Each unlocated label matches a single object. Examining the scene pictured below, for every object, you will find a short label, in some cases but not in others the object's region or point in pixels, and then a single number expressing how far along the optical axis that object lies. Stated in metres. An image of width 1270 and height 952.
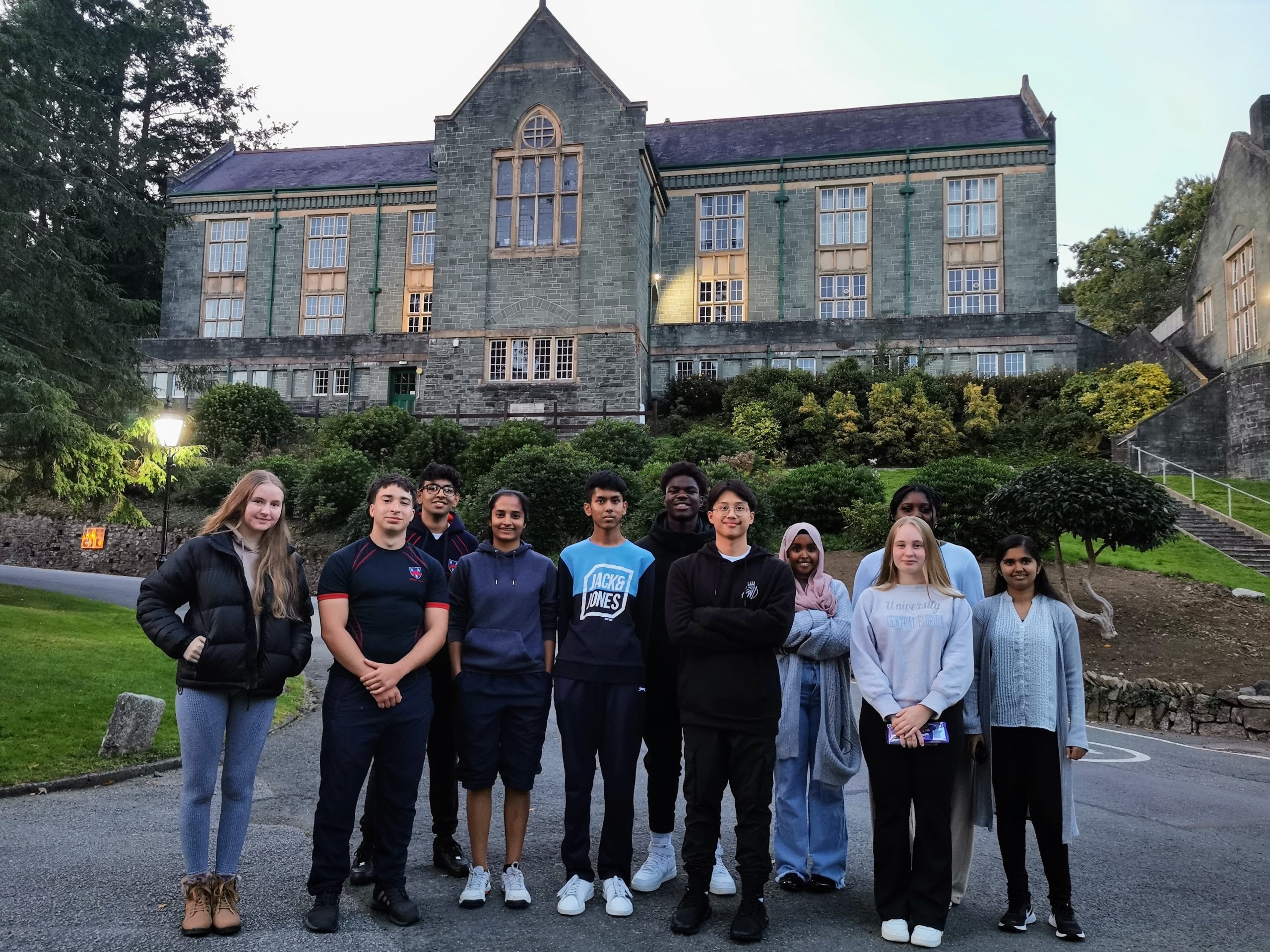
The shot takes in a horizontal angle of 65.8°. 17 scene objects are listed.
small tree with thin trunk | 14.98
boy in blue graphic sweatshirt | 5.07
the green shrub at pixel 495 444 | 24.11
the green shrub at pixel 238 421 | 29.62
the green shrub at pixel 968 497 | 17.78
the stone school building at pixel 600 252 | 34.41
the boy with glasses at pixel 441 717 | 5.46
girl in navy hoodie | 5.11
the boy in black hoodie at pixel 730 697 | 4.74
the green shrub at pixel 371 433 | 26.83
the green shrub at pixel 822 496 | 21.47
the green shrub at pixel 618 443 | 24.72
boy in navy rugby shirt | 4.75
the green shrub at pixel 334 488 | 24.03
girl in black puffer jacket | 4.57
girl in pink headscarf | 5.29
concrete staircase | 19.61
